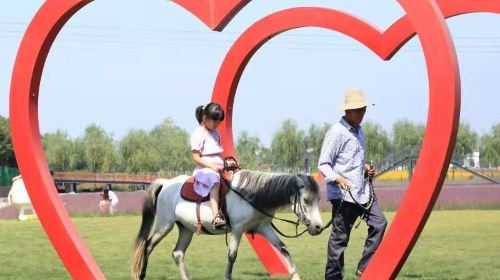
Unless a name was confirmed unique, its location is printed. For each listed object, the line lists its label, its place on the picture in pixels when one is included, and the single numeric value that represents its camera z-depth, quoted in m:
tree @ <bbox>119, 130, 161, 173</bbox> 77.94
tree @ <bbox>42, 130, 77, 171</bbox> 78.81
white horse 9.18
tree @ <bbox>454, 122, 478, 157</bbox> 81.56
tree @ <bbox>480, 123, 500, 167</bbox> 82.50
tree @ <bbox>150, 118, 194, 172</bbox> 77.62
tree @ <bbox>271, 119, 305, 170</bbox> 76.81
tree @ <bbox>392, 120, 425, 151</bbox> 81.25
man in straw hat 8.59
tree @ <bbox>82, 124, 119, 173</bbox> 76.00
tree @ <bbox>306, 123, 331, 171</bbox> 75.19
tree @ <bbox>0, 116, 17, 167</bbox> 71.25
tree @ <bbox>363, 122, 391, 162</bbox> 77.12
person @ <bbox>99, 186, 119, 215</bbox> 29.64
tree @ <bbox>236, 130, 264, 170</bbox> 75.19
